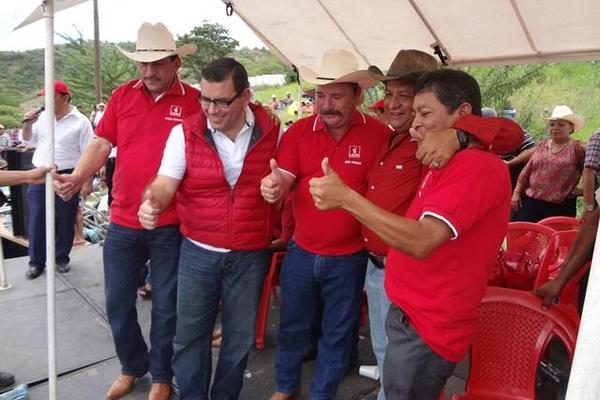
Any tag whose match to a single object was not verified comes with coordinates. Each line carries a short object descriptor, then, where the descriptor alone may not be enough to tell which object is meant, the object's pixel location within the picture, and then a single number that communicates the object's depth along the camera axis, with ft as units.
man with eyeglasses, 7.06
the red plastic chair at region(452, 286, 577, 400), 7.22
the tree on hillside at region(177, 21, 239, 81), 112.97
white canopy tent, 9.92
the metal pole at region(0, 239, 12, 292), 13.89
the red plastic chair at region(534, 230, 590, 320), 8.45
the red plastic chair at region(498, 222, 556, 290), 8.91
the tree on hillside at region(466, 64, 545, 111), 36.63
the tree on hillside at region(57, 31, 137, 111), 109.40
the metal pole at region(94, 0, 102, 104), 66.74
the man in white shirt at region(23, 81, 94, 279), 14.90
